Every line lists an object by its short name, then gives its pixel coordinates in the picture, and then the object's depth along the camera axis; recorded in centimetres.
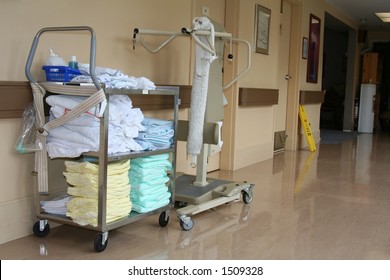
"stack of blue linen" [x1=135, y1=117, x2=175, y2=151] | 312
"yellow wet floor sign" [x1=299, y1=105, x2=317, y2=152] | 789
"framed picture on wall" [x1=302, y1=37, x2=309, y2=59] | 809
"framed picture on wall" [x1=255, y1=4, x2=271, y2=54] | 609
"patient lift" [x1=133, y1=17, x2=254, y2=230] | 356
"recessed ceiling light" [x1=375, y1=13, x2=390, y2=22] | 1083
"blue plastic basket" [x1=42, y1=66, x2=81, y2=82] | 286
